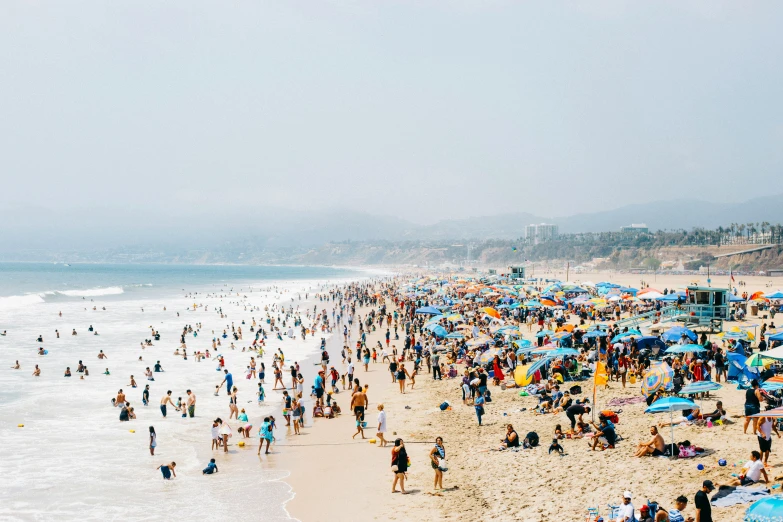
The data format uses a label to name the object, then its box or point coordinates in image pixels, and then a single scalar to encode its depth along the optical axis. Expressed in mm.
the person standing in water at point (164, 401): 16641
